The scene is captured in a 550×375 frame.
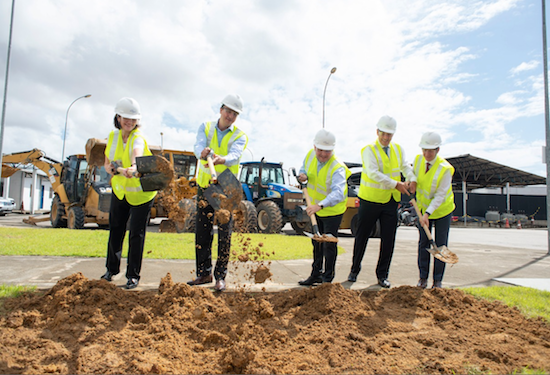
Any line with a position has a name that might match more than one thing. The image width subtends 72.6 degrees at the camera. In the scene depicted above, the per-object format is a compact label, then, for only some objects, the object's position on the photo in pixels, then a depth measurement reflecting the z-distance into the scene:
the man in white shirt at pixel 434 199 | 4.39
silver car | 23.13
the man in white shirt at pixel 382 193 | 4.52
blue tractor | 11.72
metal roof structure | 29.08
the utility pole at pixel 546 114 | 9.64
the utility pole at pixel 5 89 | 13.55
